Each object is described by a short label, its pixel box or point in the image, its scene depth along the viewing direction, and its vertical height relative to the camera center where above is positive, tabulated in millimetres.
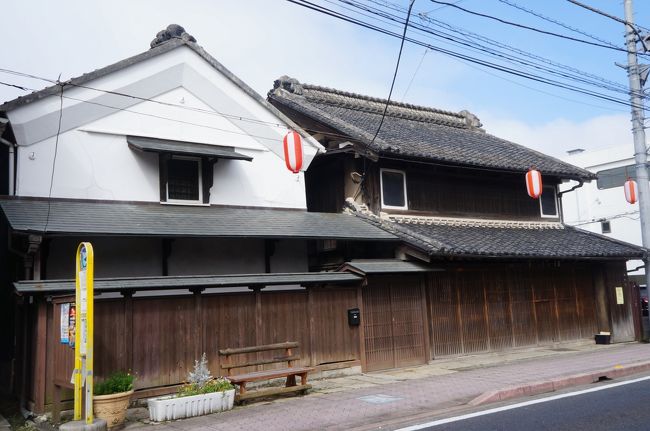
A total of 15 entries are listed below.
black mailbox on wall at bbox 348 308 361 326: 13219 -499
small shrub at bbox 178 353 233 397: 9773 -1428
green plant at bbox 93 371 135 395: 9055 -1239
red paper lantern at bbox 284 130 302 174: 14133 +3691
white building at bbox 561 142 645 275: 37250 +5586
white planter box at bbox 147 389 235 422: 9258 -1707
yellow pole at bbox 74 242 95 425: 8492 -379
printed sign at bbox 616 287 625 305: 19366 -499
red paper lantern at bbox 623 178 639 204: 20578 +3260
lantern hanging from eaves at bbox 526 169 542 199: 18219 +3381
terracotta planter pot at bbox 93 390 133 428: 8750 -1548
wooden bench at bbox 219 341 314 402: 10391 -1384
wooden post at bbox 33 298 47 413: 9164 -798
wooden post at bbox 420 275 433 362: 14742 -717
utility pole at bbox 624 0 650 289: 18500 +5004
